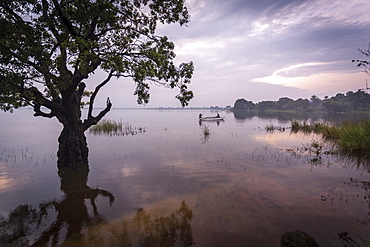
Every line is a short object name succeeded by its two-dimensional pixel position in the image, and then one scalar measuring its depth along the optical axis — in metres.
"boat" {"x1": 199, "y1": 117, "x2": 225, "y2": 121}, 49.49
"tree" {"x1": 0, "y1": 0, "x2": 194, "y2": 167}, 6.71
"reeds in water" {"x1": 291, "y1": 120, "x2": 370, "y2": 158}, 13.16
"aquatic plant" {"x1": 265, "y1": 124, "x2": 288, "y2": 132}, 30.48
